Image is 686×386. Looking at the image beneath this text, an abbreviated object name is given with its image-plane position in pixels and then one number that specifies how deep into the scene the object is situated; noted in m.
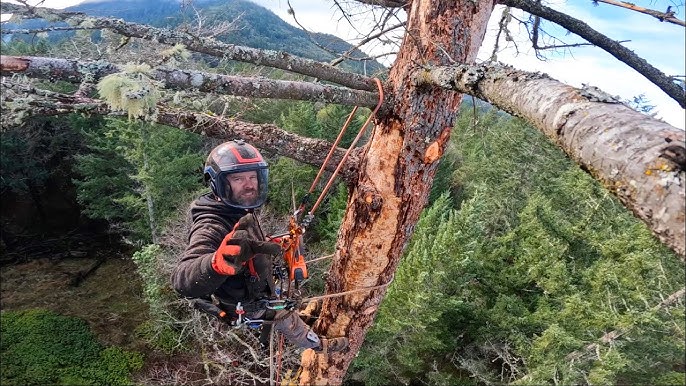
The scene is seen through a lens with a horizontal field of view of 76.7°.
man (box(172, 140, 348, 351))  2.63
